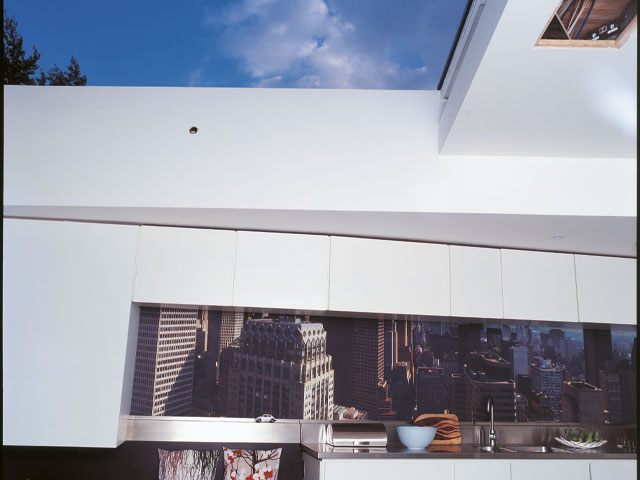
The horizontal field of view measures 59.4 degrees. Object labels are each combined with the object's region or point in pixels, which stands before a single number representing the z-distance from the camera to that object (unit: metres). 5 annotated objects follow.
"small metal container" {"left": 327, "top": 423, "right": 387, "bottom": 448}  3.71
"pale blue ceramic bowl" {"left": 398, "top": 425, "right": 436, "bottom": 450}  3.83
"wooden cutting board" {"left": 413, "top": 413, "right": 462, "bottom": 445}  4.04
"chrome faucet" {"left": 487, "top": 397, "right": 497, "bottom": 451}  4.04
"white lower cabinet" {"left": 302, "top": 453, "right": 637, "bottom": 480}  3.44
